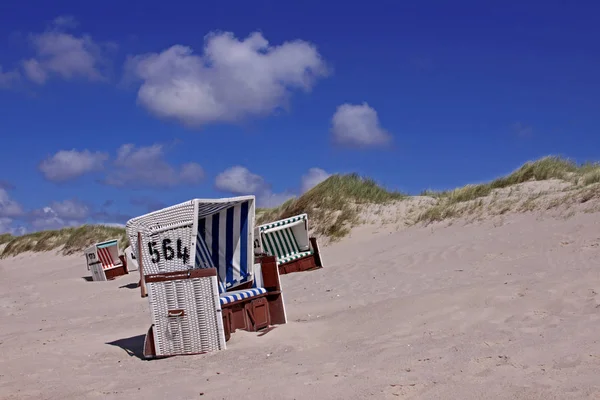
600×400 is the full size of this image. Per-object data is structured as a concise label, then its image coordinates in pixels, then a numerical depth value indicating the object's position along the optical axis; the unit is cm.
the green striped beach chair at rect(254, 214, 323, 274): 1516
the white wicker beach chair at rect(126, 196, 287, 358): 774
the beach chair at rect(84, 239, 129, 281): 1955
